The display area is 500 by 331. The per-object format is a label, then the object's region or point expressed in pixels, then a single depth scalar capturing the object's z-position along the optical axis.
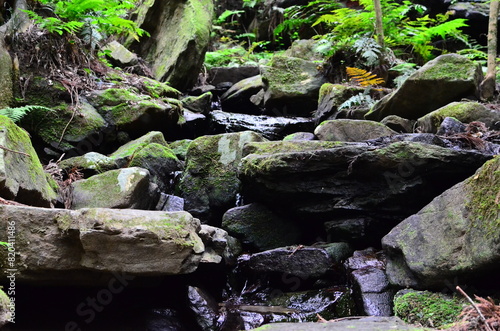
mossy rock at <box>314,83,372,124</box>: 7.79
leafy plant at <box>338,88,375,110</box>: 7.36
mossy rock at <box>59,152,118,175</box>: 5.23
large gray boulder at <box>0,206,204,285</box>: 3.06
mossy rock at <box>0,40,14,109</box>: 5.61
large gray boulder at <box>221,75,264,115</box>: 10.31
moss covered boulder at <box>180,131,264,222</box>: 5.54
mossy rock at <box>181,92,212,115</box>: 8.77
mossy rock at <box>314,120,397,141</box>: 5.62
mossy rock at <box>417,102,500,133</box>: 5.28
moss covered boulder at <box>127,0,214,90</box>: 9.52
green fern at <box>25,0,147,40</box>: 6.18
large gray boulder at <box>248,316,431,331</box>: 1.93
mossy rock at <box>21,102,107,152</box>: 5.86
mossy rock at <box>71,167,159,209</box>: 4.39
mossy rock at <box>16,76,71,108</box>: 6.02
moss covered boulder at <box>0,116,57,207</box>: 3.40
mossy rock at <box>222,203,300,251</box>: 4.83
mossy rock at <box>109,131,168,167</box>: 5.61
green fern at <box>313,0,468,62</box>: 9.34
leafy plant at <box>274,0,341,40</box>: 12.80
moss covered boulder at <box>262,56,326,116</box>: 9.22
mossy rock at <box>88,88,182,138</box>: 6.50
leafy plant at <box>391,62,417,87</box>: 8.05
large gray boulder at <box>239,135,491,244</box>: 4.04
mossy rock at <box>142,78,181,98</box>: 7.70
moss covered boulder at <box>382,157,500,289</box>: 2.83
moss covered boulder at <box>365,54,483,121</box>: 6.21
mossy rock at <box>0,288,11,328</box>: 2.22
